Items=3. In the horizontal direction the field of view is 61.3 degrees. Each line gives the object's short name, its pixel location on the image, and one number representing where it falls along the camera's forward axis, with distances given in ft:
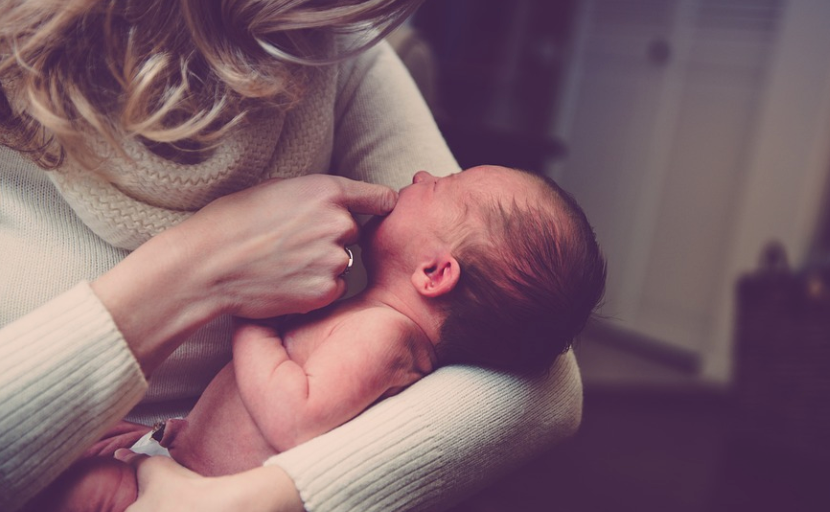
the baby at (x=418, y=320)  2.43
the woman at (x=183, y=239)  2.11
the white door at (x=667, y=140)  9.82
